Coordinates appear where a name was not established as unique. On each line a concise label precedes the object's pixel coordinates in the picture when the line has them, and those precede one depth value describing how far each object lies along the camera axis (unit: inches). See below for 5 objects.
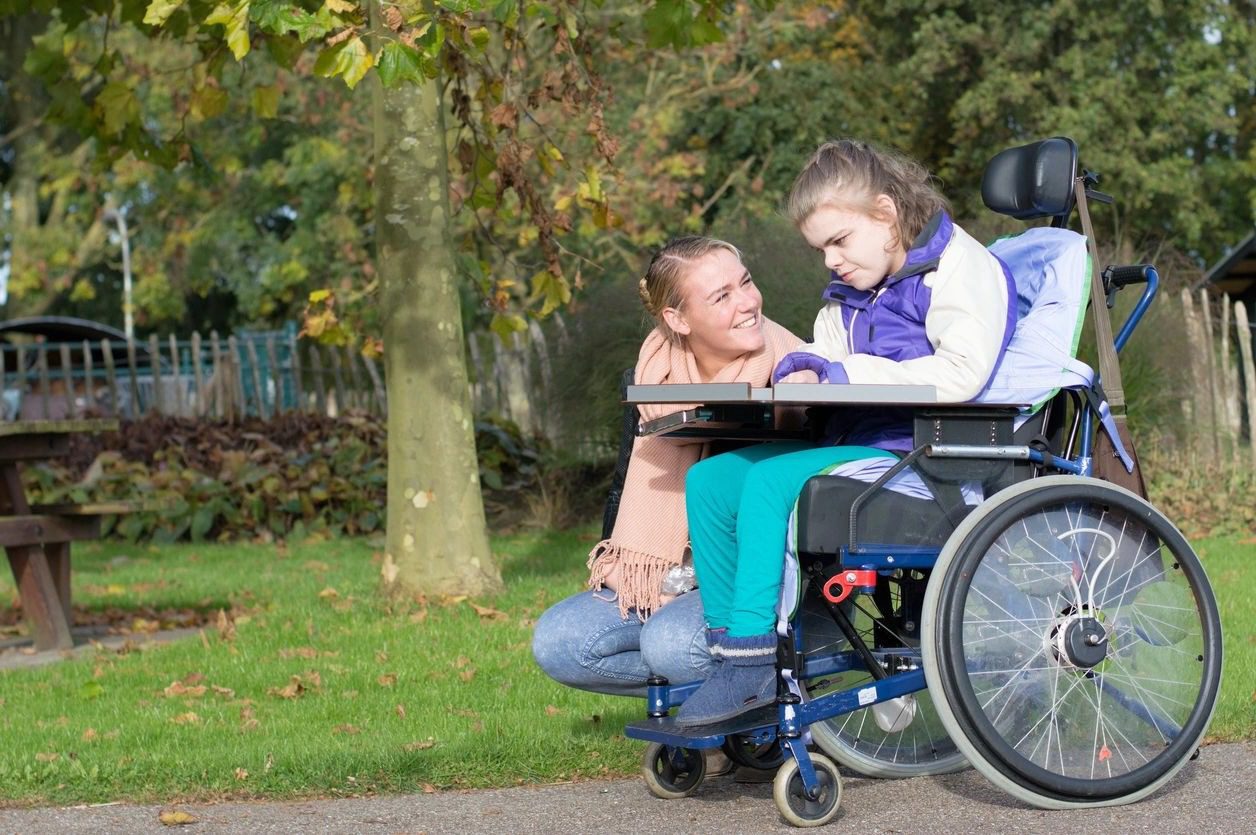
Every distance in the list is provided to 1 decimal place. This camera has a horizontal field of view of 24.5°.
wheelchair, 248.6
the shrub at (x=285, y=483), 828.3
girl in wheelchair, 250.7
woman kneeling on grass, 280.9
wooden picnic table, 497.5
